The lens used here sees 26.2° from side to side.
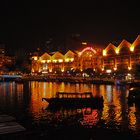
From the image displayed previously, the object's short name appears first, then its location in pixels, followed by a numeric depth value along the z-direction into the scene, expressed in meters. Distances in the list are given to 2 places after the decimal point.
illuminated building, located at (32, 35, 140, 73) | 95.56
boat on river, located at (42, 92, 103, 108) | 36.38
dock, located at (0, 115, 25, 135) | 20.03
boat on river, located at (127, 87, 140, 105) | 41.52
